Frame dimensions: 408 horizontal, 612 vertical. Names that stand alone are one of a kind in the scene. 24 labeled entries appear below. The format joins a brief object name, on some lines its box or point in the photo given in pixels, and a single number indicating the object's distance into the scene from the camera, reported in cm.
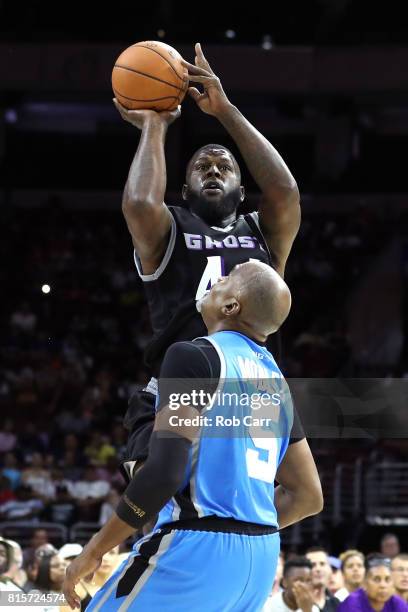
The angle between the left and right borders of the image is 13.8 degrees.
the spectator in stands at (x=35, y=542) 1560
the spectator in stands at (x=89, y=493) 1838
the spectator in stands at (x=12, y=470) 1927
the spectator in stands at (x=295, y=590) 1165
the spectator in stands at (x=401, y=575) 1271
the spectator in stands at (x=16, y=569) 1216
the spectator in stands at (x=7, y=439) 2097
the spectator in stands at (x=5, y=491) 1890
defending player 528
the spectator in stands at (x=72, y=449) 2070
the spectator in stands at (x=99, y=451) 2047
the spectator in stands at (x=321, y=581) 1260
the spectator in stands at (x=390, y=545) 1718
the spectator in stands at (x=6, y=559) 1143
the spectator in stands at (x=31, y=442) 2100
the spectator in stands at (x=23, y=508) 1837
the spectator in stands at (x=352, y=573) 1365
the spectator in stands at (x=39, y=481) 1889
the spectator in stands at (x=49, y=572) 1164
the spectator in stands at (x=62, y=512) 1835
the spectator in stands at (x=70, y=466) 1955
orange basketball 678
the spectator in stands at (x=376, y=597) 1188
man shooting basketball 653
